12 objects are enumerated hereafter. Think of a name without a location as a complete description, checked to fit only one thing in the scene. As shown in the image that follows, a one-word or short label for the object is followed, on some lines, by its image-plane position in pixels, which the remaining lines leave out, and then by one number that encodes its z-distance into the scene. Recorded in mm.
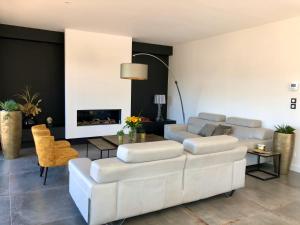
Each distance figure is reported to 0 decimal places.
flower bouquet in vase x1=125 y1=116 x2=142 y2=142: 4594
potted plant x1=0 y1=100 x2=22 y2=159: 4973
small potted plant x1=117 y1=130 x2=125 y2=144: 4593
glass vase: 4629
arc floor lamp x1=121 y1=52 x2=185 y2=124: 4840
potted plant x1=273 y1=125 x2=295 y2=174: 4578
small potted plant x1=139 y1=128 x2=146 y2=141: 4891
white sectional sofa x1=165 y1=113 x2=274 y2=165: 5039
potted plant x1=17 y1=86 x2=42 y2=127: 6065
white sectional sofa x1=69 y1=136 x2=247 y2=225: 2475
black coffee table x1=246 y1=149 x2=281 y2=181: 4449
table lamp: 7977
